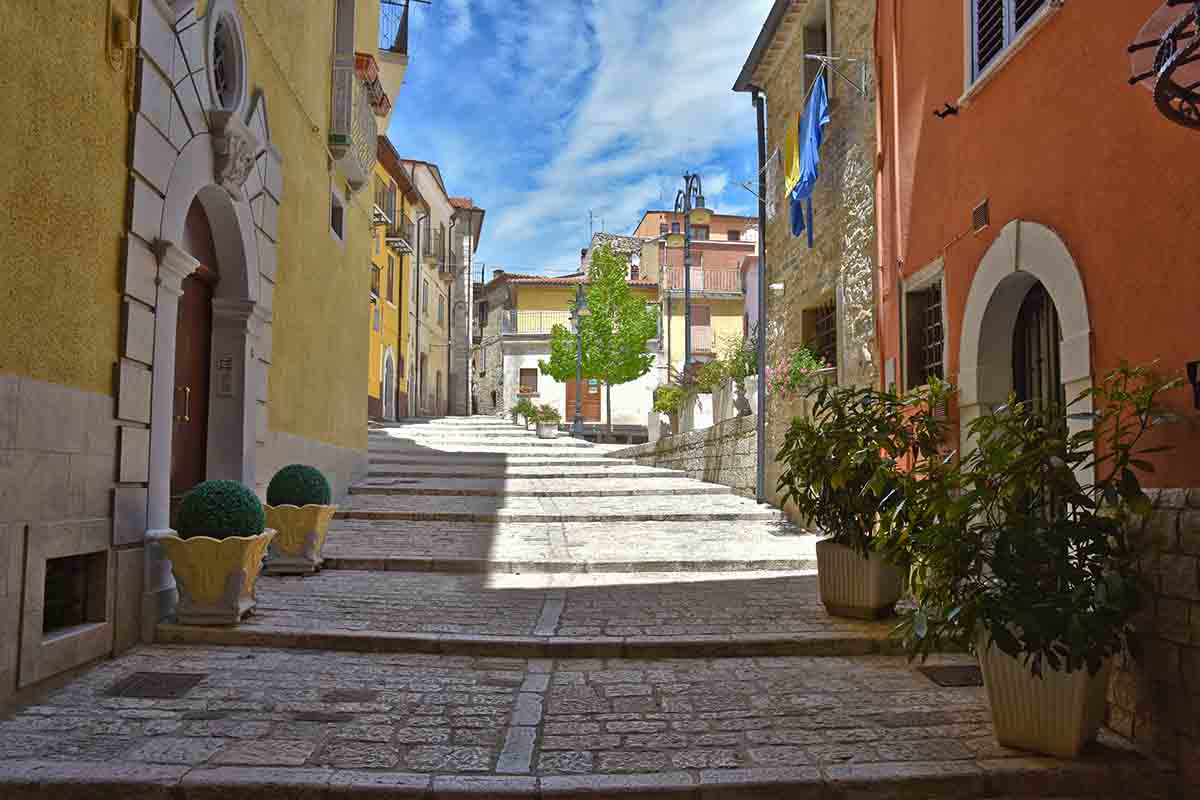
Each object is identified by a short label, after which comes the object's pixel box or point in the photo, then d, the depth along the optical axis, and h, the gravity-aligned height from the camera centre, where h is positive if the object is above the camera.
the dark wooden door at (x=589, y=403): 40.28 +3.13
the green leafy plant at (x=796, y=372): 10.02 +1.15
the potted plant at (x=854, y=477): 6.09 -0.03
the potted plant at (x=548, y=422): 24.22 +1.37
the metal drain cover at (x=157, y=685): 4.60 -1.14
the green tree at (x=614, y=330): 31.52 +5.00
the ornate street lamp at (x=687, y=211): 20.02 +5.88
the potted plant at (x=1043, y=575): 3.64 -0.43
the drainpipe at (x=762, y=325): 11.28 +1.96
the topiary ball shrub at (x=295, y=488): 7.74 -0.15
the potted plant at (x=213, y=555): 5.64 -0.54
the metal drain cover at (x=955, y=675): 4.96 -1.14
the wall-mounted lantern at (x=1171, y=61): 3.01 +1.45
